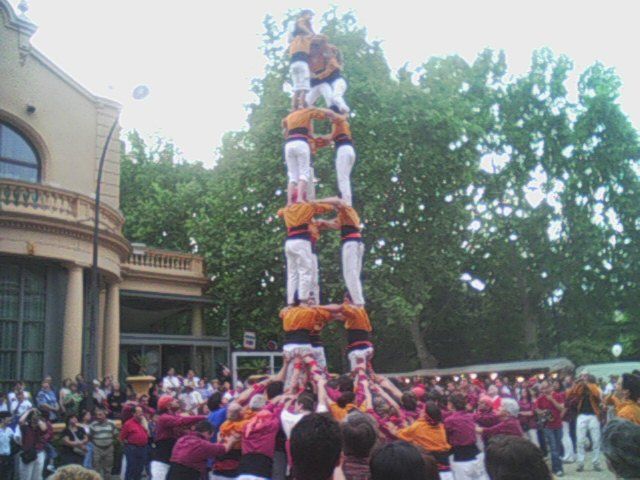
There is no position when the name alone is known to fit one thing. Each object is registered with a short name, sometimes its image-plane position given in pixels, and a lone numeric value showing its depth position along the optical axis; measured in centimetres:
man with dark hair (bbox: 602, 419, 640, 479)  442
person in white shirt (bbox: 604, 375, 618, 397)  2112
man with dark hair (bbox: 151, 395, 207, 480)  946
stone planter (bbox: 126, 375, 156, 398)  2061
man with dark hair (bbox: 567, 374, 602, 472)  1384
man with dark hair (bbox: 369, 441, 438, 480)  369
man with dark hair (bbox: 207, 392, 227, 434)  1017
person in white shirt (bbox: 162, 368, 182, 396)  1867
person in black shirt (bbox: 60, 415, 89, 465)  1459
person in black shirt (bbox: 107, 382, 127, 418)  1809
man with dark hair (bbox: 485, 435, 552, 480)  342
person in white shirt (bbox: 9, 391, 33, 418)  1578
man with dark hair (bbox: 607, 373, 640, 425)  709
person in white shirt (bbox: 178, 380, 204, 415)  1703
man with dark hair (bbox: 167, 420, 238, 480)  820
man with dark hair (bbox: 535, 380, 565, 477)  1389
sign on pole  2213
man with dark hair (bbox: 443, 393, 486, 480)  956
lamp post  1678
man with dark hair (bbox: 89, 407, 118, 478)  1388
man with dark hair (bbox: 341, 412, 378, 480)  496
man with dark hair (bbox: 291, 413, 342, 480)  402
